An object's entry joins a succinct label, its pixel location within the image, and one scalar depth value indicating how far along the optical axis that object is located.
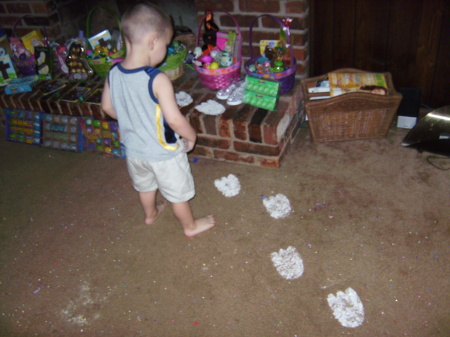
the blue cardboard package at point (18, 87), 2.64
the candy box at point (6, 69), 2.71
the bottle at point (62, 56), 2.71
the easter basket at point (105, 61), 2.44
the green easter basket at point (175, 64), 2.40
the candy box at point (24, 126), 2.63
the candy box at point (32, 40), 2.77
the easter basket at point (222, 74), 2.25
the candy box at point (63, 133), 2.55
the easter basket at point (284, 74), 2.17
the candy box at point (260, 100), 2.16
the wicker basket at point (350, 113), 2.15
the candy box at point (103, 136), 2.45
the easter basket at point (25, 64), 2.73
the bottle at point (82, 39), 2.71
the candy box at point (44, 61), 2.71
